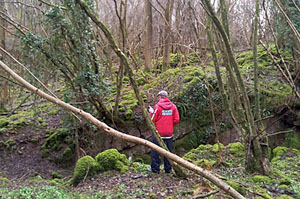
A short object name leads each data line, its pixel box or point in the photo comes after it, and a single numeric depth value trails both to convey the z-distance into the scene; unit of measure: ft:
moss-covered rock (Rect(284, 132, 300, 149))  27.14
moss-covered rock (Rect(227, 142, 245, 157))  23.22
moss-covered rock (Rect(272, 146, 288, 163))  23.40
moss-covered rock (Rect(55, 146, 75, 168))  28.81
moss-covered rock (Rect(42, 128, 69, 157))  29.12
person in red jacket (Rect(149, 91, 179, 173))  19.89
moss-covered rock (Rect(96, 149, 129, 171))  19.85
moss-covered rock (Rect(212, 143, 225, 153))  24.32
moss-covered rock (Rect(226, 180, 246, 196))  13.91
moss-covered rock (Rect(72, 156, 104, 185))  18.83
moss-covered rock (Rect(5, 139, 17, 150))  28.43
